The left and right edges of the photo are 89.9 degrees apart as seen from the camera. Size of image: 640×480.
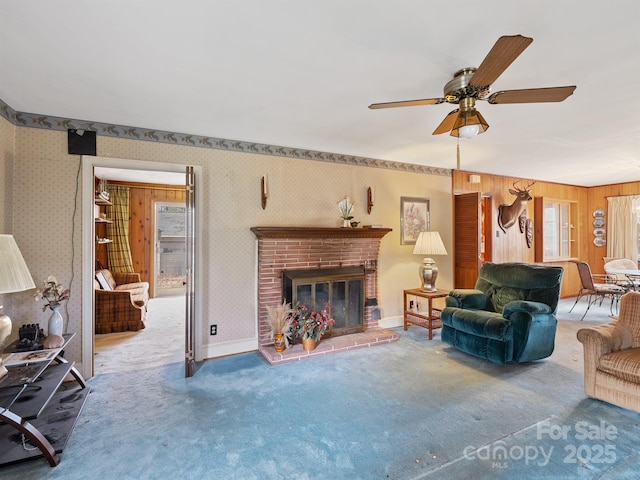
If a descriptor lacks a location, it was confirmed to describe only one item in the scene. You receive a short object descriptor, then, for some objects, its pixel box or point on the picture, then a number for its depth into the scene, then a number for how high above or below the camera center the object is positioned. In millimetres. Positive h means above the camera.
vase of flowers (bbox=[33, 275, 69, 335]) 2553 -471
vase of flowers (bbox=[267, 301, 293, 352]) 3482 -916
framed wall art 4801 +334
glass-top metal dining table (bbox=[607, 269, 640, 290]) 4984 -605
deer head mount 5691 +511
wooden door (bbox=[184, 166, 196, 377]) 3043 -333
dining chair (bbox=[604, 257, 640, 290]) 5305 -489
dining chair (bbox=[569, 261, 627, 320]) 5008 -780
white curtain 6285 +237
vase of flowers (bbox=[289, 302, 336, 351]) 3544 -951
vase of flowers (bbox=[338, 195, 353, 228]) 4152 +393
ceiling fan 1541 +847
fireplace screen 3770 -635
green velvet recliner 3146 -803
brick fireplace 3627 -257
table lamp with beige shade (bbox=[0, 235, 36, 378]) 1767 -183
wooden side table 4098 -1033
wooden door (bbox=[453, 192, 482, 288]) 4875 +26
